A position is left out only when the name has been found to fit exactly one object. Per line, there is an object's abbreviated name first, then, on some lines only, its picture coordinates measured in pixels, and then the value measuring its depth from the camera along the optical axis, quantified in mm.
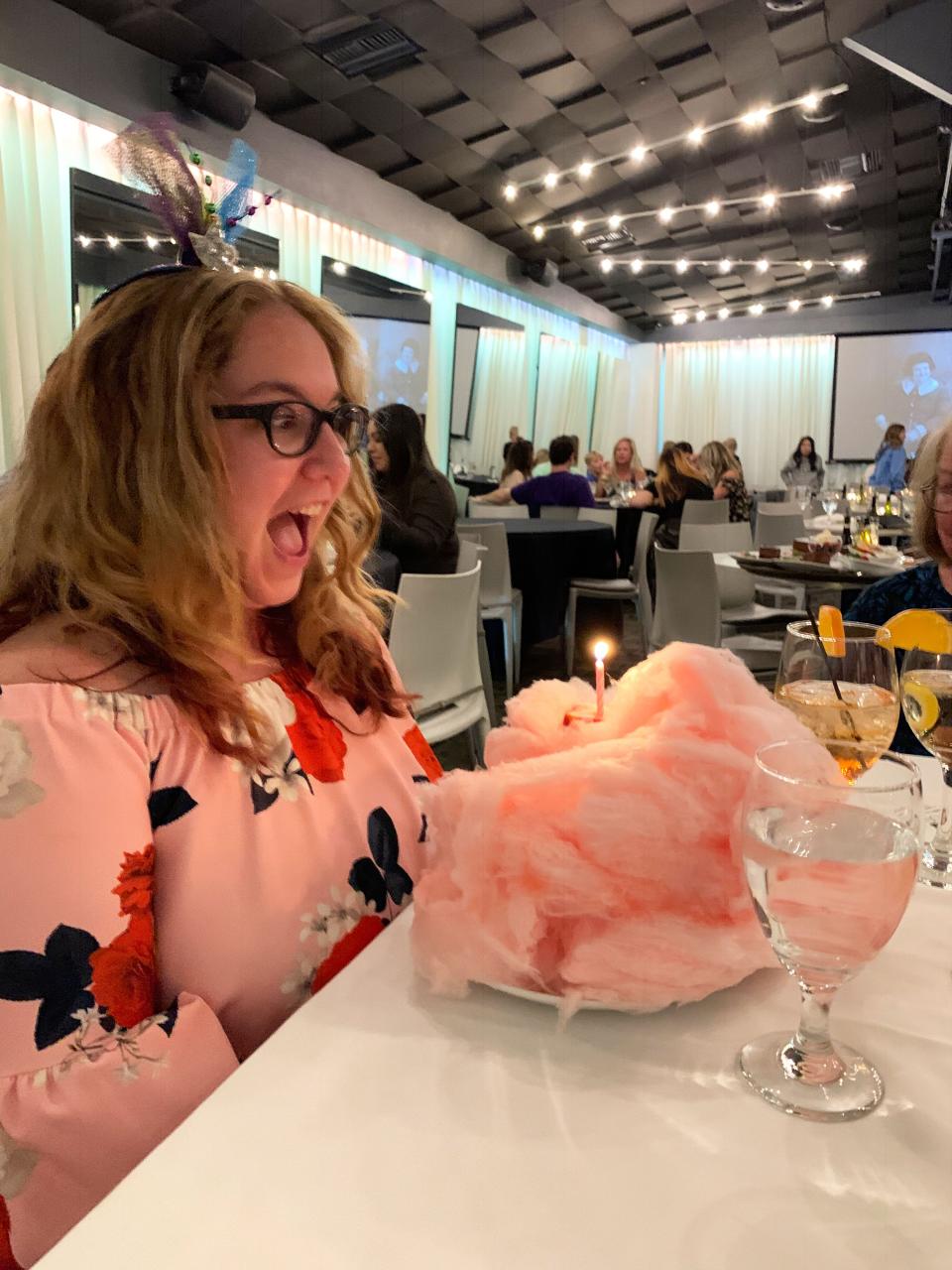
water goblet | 548
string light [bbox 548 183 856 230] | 8656
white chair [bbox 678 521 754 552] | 5188
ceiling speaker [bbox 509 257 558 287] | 10594
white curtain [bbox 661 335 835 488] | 15062
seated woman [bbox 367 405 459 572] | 4242
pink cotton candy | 639
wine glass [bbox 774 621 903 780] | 1054
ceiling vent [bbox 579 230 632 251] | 10086
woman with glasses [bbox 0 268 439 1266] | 741
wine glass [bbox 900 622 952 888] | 969
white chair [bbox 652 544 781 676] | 3781
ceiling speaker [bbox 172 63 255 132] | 5301
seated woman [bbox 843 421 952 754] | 1924
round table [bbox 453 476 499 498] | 10344
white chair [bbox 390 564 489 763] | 2773
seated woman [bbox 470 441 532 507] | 9188
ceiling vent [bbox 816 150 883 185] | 8094
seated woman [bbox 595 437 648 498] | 9867
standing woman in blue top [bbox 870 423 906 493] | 11820
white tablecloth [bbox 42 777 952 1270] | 480
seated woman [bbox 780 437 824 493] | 13398
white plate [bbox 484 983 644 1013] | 652
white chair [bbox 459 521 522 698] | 4953
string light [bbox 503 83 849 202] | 6715
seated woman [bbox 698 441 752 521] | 8406
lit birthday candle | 782
